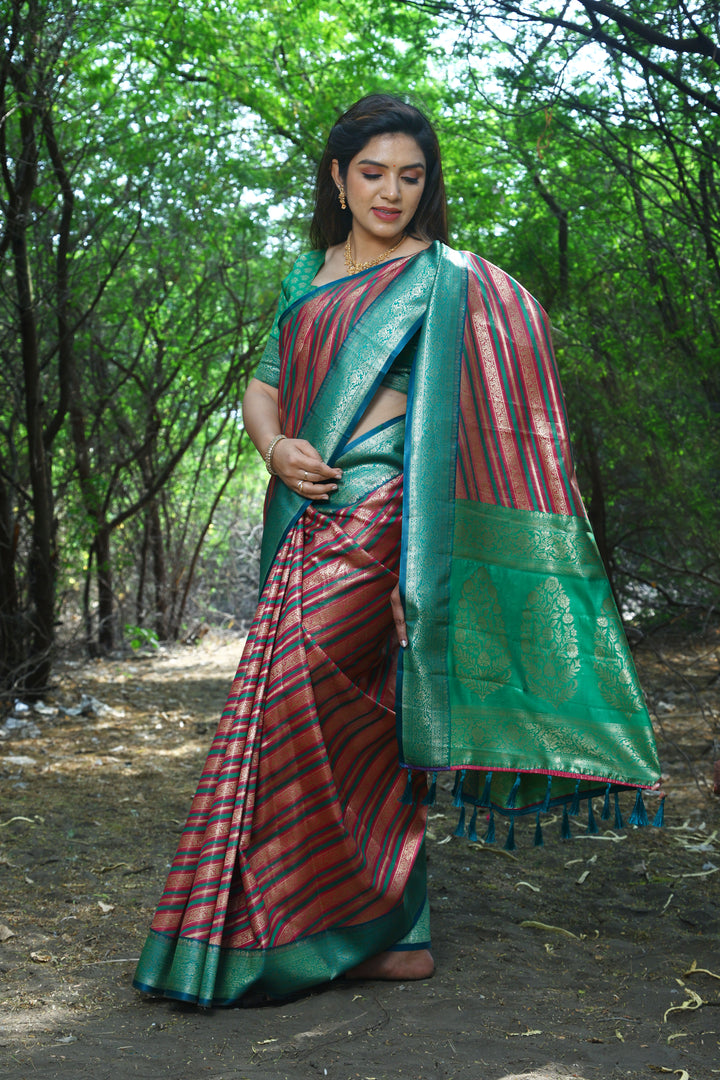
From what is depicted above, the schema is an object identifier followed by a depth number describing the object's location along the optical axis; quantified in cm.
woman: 223
